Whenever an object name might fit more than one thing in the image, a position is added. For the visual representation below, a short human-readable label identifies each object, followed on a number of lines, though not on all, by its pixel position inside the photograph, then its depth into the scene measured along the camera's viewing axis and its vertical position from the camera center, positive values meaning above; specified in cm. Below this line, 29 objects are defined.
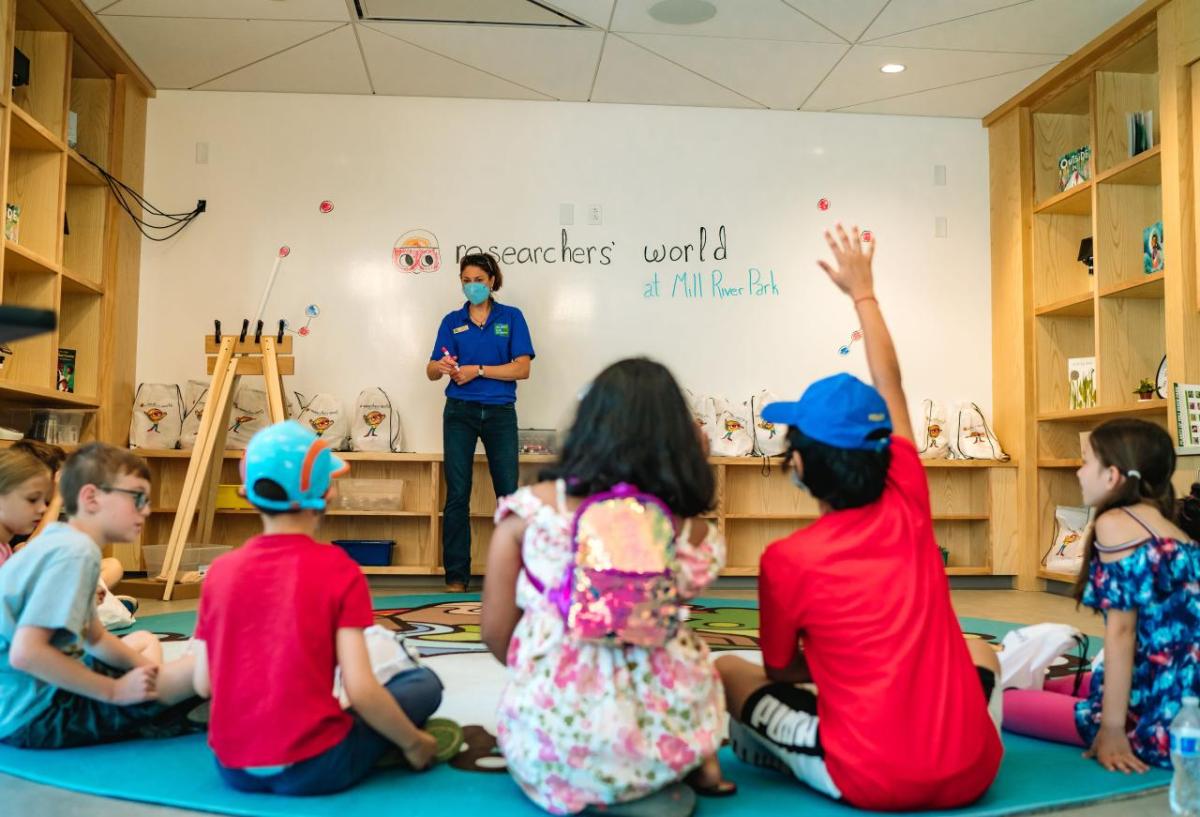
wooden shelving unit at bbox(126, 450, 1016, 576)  526 -27
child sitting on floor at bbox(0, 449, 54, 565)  236 -8
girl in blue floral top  191 -23
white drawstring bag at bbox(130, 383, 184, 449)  516 +18
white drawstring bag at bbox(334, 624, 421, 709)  191 -38
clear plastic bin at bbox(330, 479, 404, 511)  519 -19
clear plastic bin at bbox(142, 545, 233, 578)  470 -47
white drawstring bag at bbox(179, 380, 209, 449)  517 +24
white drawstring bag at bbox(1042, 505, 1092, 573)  500 -36
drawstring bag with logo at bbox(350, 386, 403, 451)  529 +17
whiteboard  546 +126
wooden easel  446 +20
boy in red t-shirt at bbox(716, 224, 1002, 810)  161 -27
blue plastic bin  520 -47
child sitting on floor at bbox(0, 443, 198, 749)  187 -36
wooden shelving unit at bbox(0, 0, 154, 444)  444 +115
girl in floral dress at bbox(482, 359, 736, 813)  158 -30
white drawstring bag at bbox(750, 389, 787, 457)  541 +13
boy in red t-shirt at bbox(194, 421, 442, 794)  162 -28
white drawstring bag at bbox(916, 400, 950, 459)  549 +18
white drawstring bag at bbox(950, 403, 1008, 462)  545 +15
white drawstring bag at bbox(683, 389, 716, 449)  545 +27
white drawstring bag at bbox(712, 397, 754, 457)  541 +16
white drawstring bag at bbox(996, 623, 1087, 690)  241 -44
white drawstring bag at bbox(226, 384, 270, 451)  527 +21
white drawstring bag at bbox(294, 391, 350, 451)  529 +20
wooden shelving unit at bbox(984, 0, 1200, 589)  413 +107
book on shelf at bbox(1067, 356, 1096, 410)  501 +42
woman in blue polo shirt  496 +24
